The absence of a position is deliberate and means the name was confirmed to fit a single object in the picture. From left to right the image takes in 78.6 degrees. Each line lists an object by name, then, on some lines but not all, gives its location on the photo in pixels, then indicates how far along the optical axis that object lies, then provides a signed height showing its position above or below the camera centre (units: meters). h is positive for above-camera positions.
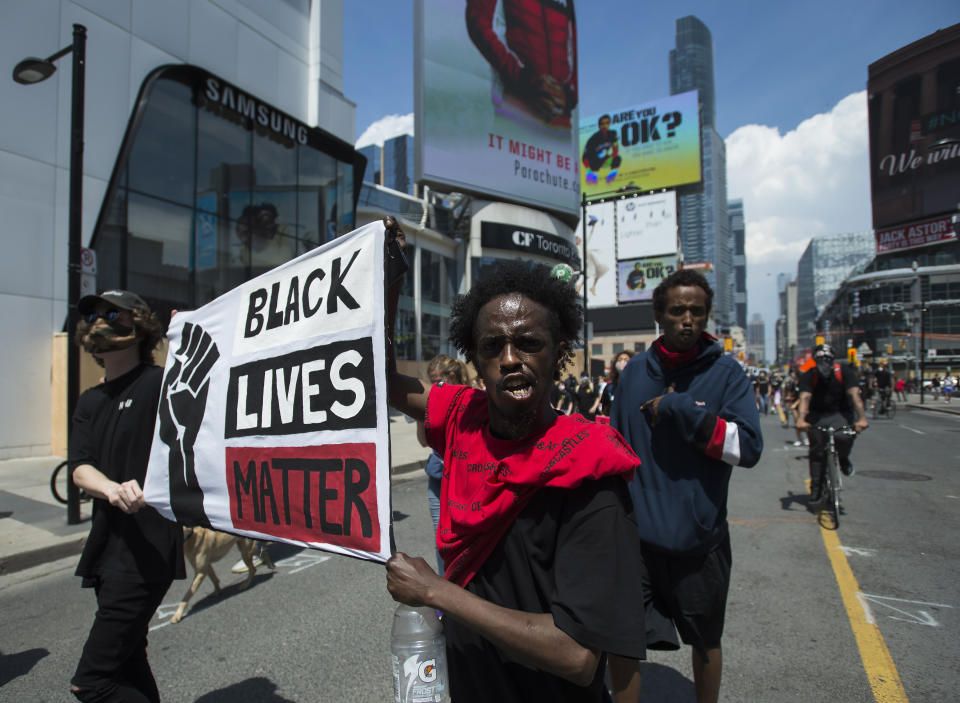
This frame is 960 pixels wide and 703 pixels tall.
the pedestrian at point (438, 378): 3.88 -0.10
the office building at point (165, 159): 11.03 +5.09
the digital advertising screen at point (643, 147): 63.09 +24.46
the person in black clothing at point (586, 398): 13.80 -0.80
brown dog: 4.21 -1.35
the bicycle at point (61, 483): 8.00 -1.62
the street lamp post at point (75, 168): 6.84 +2.39
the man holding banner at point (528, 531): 1.19 -0.37
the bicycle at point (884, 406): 20.27 -1.54
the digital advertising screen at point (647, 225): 64.88 +15.61
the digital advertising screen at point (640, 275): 66.12 +10.20
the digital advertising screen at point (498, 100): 31.09 +15.31
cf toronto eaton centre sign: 34.19 +7.55
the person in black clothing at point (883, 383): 20.11 -0.74
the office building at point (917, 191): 57.41 +17.50
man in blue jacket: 2.28 -0.51
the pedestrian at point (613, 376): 10.45 -0.22
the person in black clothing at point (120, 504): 2.11 -0.52
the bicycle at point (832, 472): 6.22 -1.18
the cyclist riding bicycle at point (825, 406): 6.19 -0.47
